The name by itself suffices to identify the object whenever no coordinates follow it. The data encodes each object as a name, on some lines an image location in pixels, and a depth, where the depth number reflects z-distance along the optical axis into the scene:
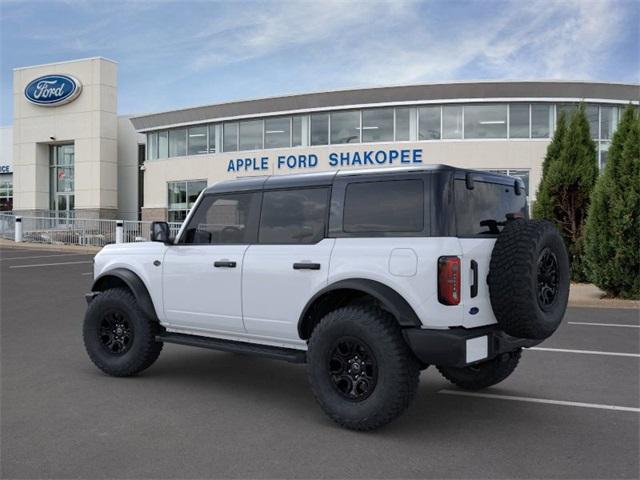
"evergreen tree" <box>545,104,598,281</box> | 15.42
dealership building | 26.38
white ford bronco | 4.48
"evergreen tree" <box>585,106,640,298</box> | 12.56
